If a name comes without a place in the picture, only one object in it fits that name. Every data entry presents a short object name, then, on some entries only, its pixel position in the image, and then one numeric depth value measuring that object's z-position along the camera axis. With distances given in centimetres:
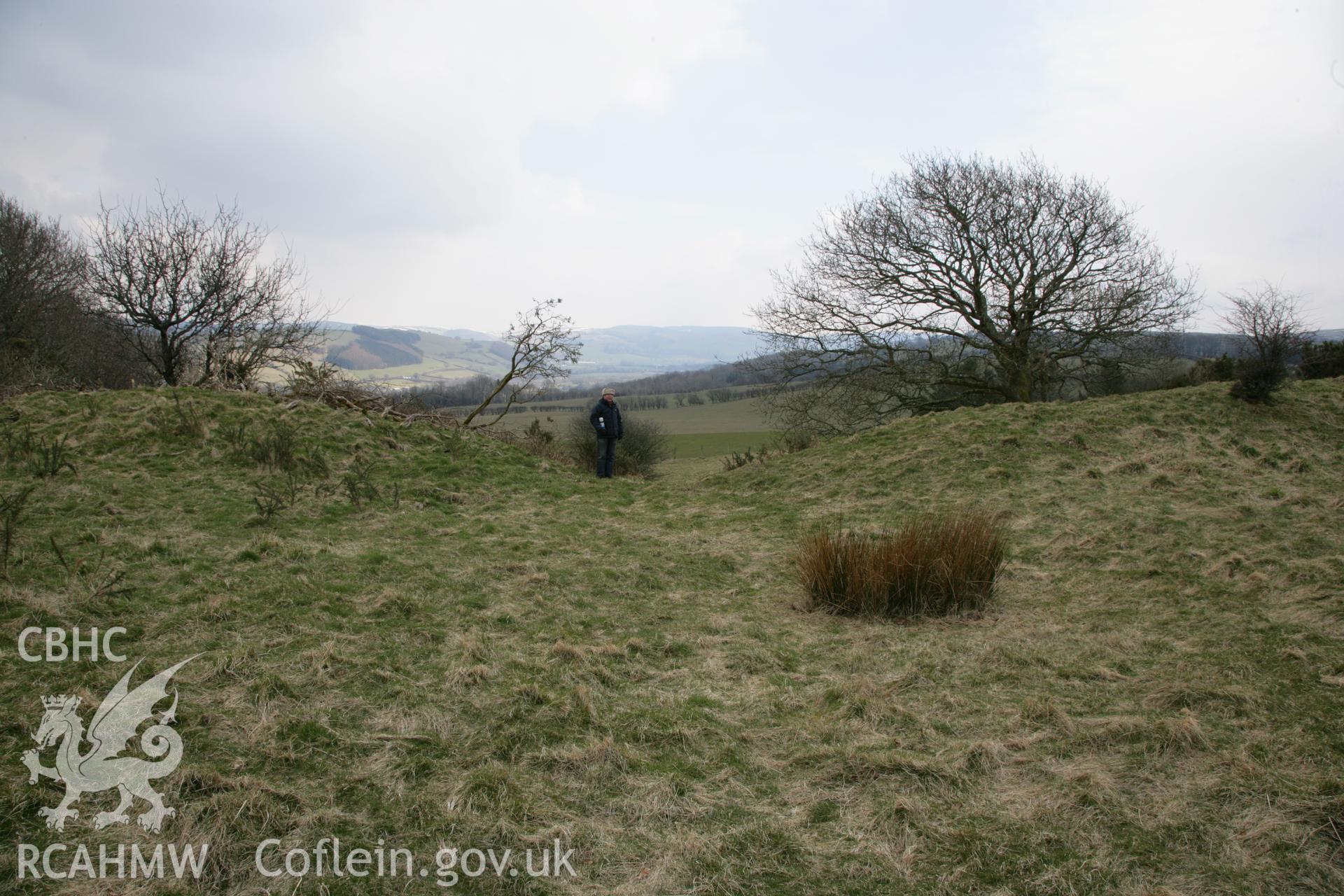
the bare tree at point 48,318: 2006
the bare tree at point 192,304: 1661
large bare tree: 1606
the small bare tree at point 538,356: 1608
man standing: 1200
